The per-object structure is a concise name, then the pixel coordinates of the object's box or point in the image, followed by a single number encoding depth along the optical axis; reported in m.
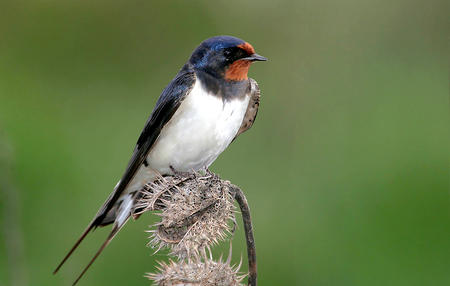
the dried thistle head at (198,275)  4.86
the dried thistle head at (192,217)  5.38
